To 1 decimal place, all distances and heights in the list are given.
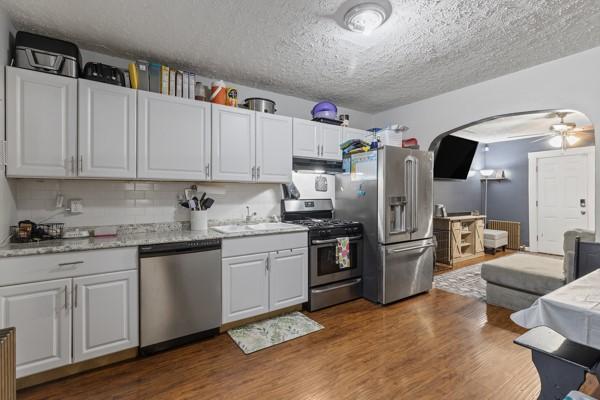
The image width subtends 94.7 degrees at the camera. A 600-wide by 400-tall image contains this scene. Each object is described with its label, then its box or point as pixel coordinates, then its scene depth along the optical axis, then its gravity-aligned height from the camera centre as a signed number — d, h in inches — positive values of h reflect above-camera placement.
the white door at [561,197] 210.1 +2.1
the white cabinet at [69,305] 70.4 -29.0
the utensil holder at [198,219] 110.2 -8.0
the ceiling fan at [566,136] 207.8 +50.0
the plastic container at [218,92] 111.7 +43.4
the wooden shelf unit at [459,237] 201.0 -29.5
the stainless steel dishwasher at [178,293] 86.0 -30.8
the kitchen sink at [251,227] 108.7 -11.9
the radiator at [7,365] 43.7 -27.7
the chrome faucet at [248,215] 129.5 -7.4
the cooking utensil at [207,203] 110.3 -1.5
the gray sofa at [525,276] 110.0 -32.6
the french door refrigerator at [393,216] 127.6 -8.0
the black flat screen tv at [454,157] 213.8 +34.0
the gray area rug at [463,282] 145.4 -48.6
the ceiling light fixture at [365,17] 74.3 +51.2
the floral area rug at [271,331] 94.7 -49.1
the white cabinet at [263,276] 101.6 -30.2
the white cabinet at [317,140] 132.0 +29.7
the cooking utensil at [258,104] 121.8 +42.3
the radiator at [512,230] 249.6 -27.9
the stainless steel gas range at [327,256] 121.0 -25.9
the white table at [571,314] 43.9 -19.4
